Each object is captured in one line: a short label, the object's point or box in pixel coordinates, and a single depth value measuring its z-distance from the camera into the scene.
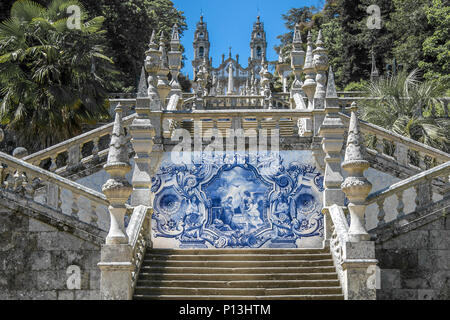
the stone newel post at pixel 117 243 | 10.66
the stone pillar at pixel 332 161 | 13.11
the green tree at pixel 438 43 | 27.51
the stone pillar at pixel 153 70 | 14.48
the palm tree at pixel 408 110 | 17.03
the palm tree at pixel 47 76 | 18.11
